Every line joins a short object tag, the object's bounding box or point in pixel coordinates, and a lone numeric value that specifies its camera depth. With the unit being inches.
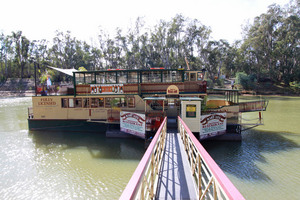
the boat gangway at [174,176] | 88.9
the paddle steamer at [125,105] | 528.1
